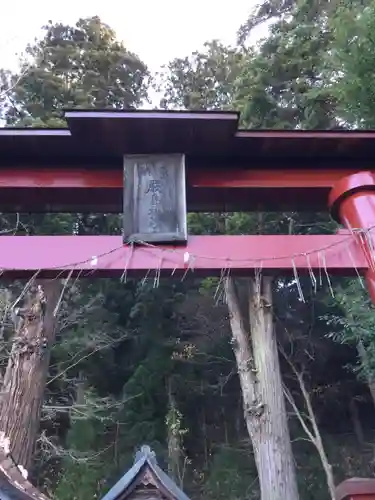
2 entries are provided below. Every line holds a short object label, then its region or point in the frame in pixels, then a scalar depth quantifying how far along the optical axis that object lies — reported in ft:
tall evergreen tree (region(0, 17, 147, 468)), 20.72
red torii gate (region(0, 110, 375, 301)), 8.13
